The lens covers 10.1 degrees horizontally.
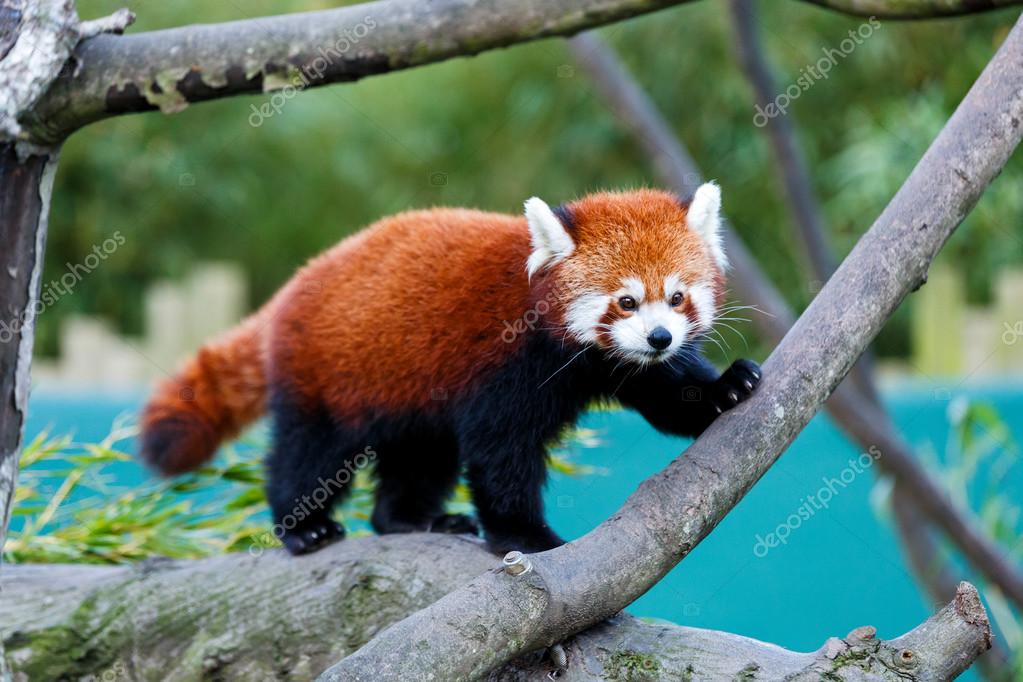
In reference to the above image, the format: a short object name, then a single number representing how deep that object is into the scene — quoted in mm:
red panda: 5373
